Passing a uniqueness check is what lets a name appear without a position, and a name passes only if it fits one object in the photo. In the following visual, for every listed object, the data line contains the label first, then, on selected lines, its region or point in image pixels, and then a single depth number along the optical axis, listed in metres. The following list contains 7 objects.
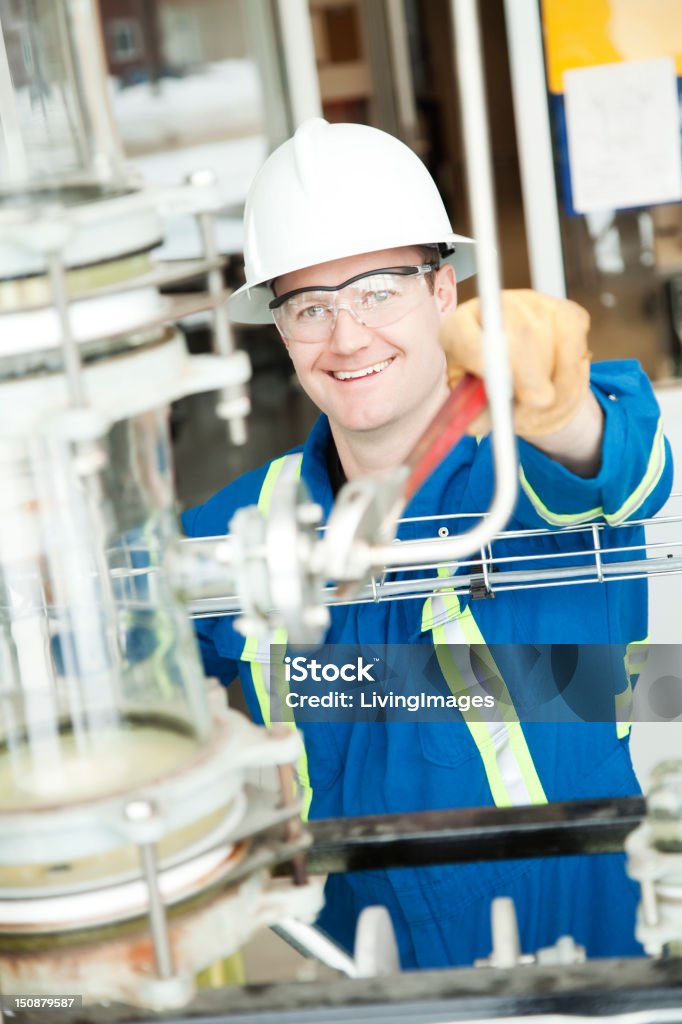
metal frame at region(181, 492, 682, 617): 1.85
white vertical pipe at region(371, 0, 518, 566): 1.13
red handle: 1.37
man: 2.04
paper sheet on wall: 2.86
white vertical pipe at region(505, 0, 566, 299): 2.87
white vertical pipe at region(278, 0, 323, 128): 2.98
